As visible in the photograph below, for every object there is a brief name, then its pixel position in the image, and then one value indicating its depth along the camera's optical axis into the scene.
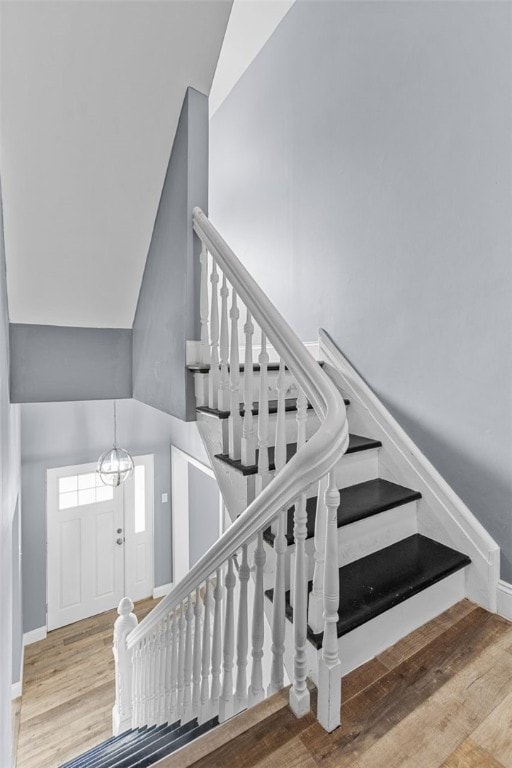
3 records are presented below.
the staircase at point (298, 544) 1.11
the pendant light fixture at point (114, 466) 4.34
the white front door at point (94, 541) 4.89
